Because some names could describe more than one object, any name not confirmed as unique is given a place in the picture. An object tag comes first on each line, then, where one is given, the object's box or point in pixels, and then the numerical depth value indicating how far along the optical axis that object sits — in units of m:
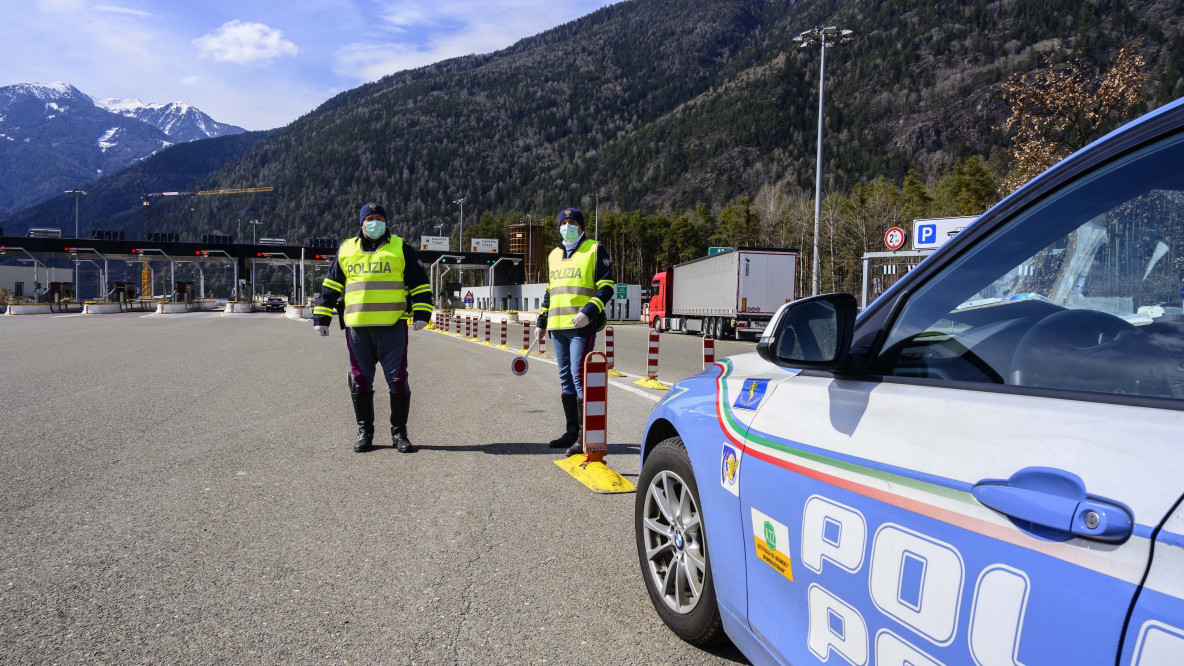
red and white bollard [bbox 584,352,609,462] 5.66
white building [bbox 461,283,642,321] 73.19
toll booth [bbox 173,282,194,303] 67.82
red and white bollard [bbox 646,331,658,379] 12.25
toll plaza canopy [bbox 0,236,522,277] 68.44
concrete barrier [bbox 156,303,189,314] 56.12
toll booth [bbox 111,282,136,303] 65.56
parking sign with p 16.45
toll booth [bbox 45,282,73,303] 59.88
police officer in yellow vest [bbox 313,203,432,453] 6.43
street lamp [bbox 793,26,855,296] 25.72
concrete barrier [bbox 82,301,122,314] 54.25
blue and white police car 1.16
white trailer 29.78
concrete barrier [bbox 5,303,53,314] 49.34
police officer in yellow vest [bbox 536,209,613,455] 6.26
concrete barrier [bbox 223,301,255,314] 64.34
